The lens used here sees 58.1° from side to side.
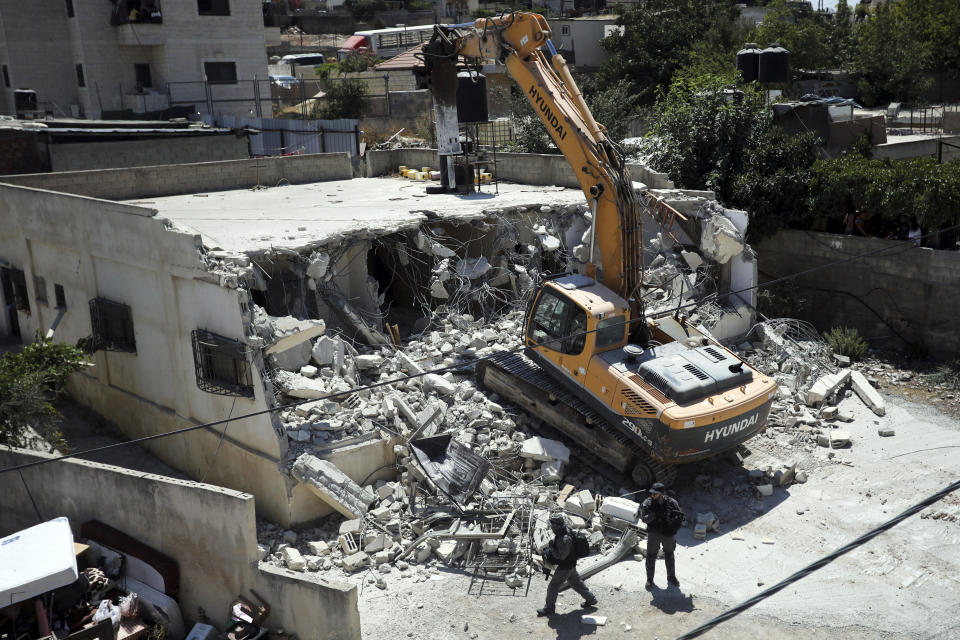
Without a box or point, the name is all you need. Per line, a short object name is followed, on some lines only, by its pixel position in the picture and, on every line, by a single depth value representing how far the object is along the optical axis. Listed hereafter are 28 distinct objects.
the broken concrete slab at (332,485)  12.01
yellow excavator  11.76
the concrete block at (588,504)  11.81
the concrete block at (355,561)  11.12
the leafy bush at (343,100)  35.84
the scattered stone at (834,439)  13.77
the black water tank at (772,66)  22.31
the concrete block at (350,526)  11.66
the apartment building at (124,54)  33.12
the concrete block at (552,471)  12.53
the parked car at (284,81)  40.87
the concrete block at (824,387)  14.69
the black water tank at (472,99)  21.64
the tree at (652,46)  37.25
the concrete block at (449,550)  11.27
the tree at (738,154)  19.11
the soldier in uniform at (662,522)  10.22
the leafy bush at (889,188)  16.88
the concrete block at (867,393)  14.73
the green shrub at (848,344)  17.02
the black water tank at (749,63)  22.66
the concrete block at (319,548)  11.52
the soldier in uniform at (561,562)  9.64
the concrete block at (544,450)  12.80
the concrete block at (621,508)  11.45
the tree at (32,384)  13.28
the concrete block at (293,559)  11.14
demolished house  12.61
